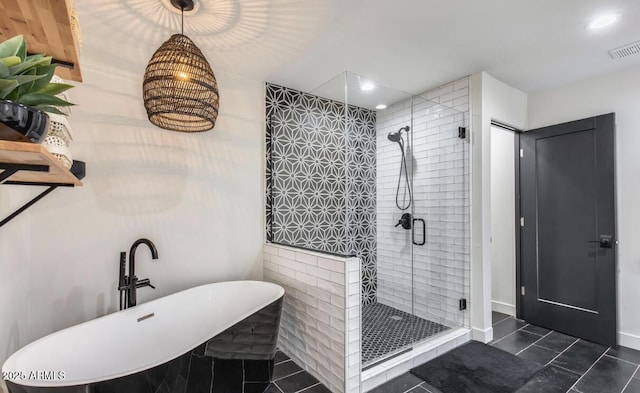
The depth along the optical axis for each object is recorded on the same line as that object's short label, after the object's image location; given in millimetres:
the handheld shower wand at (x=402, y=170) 3311
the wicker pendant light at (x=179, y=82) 1608
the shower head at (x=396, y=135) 3349
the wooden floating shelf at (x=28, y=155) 607
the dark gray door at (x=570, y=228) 2846
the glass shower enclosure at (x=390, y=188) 3061
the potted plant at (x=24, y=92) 561
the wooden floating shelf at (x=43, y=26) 771
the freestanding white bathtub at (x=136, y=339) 1322
